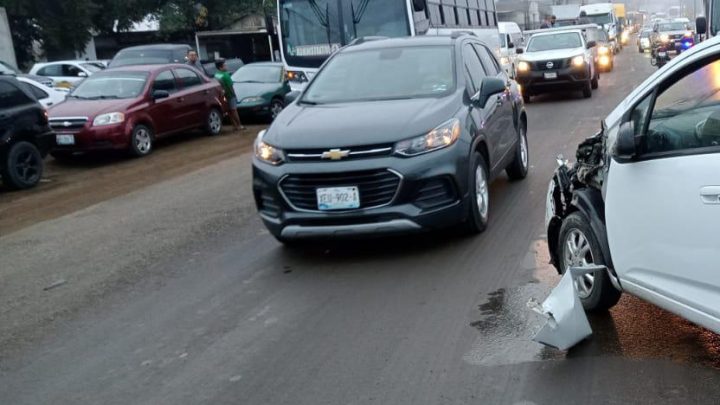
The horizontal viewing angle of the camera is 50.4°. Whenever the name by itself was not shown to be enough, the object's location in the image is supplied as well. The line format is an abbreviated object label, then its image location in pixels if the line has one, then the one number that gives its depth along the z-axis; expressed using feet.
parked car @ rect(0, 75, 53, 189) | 35.40
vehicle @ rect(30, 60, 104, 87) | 83.30
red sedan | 42.47
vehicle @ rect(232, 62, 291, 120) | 58.65
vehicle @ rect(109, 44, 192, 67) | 66.59
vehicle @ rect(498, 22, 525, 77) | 88.45
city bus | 50.46
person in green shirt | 53.01
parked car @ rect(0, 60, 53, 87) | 68.66
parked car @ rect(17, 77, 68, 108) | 57.60
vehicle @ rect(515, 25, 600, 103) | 62.23
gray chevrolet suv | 19.57
